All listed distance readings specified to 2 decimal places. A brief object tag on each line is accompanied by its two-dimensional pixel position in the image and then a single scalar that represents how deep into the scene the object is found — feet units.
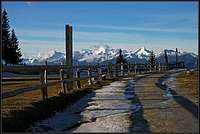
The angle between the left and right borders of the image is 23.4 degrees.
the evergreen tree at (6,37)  236.63
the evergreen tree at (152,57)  330.34
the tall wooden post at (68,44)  66.08
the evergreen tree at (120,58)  310.82
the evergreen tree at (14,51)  250.78
